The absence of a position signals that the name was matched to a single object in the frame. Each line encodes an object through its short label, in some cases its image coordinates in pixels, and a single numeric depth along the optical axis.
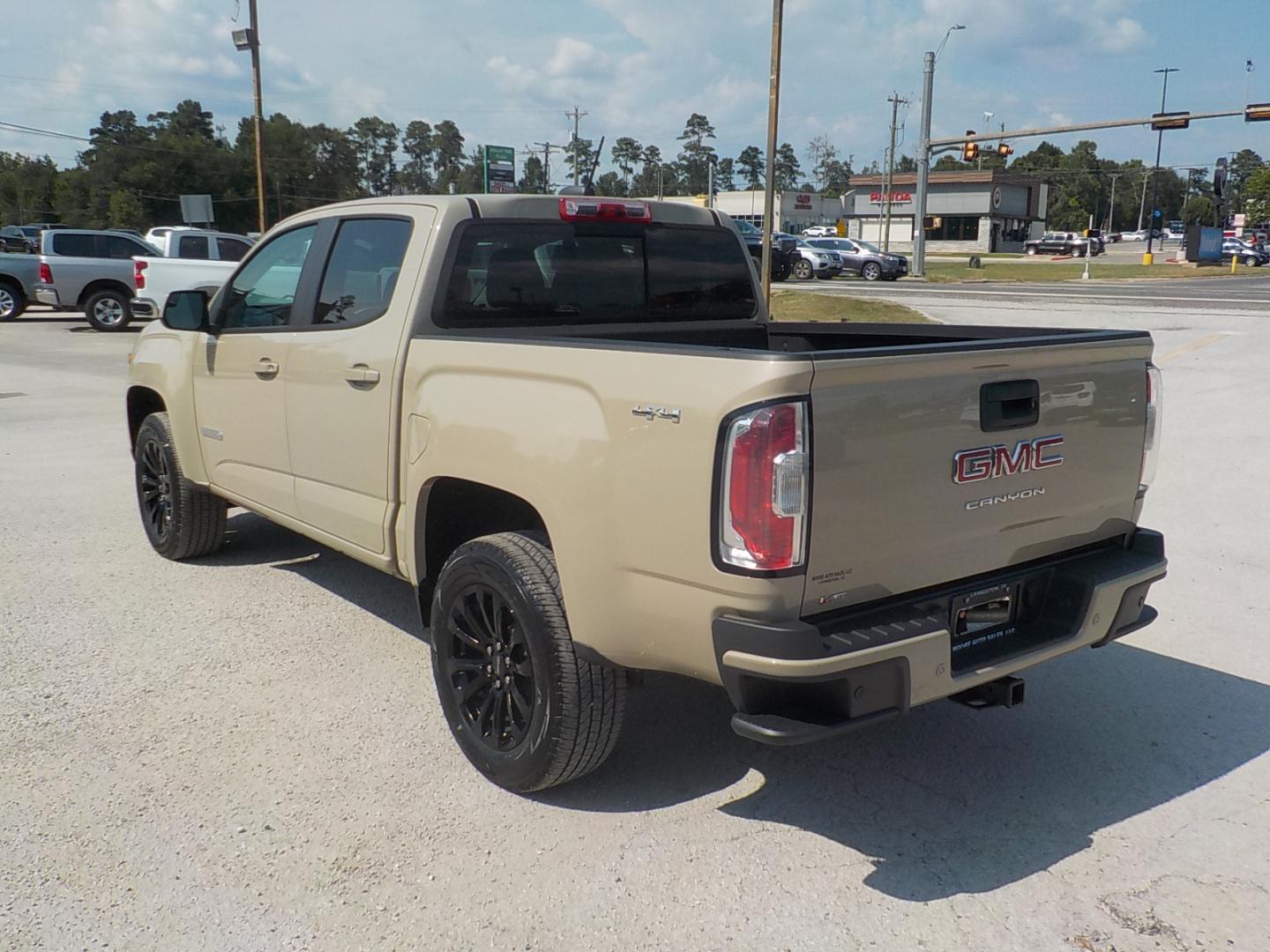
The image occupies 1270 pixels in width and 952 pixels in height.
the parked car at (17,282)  21.61
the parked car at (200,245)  19.48
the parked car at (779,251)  35.98
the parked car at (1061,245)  73.19
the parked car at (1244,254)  59.94
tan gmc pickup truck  2.71
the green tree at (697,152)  154.88
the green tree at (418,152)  117.19
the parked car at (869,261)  40.28
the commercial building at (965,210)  81.62
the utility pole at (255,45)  30.84
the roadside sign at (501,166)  46.97
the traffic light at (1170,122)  31.61
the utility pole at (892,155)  67.22
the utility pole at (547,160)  75.24
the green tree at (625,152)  165.25
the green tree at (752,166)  165.12
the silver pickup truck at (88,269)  19.88
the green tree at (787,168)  165.38
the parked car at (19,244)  31.35
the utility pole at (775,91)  18.66
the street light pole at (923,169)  38.06
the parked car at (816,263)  40.34
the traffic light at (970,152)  36.50
